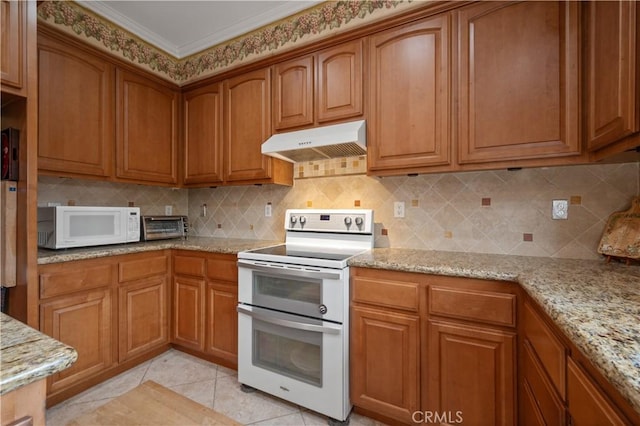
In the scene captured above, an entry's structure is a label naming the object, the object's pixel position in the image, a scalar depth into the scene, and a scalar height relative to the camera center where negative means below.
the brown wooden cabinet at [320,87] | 1.90 +0.89
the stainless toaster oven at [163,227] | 2.38 -0.13
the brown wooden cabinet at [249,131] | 2.25 +0.67
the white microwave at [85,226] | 1.83 -0.09
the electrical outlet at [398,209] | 2.04 +0.03
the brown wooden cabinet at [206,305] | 2.04 -0.70
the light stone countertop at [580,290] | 0.58 -0.27
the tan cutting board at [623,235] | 1.35 -0.11
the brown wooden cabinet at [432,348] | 1.29 -0.67
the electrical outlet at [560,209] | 1.62 +0.02
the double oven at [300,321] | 1.56 -0.63
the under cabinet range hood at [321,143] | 1.81 +0.47
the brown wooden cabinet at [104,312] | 1.71 -0.67
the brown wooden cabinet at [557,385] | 0.63 -0.48
